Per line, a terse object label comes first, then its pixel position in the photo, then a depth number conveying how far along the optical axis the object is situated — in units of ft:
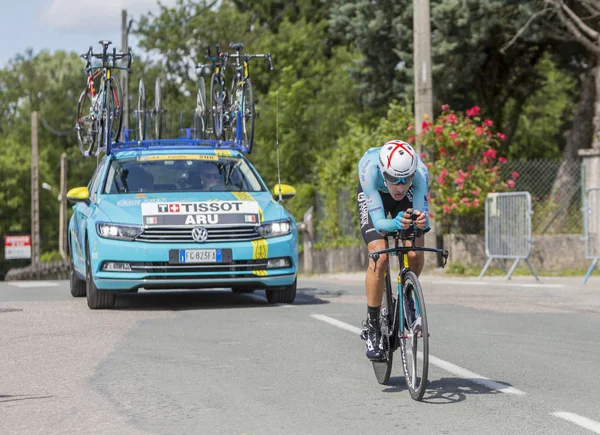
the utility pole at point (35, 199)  196.85
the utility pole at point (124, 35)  128.06
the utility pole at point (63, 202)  203.84
